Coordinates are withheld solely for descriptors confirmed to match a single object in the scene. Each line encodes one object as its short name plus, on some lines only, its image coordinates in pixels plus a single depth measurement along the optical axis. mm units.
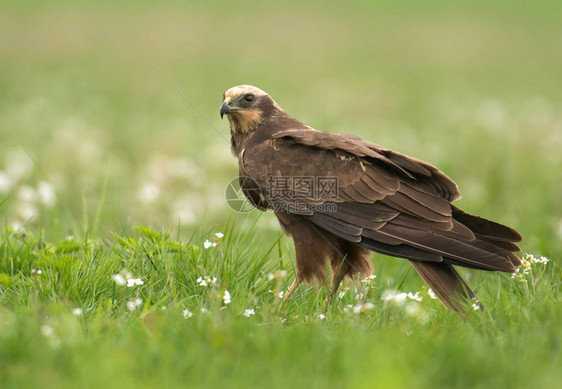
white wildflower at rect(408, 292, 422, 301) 8039
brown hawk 9000
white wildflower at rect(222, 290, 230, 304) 7734
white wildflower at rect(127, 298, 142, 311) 7688
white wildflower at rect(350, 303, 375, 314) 7693
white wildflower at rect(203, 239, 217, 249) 8742
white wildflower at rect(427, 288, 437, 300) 8945
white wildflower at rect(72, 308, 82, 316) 7126
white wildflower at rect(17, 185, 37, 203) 12444
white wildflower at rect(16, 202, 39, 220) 12435
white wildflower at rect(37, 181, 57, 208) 11820
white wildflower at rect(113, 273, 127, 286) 7824
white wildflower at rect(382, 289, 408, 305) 7811
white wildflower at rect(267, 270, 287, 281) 8312
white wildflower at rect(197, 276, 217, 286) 8191
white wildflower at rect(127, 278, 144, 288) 8094
